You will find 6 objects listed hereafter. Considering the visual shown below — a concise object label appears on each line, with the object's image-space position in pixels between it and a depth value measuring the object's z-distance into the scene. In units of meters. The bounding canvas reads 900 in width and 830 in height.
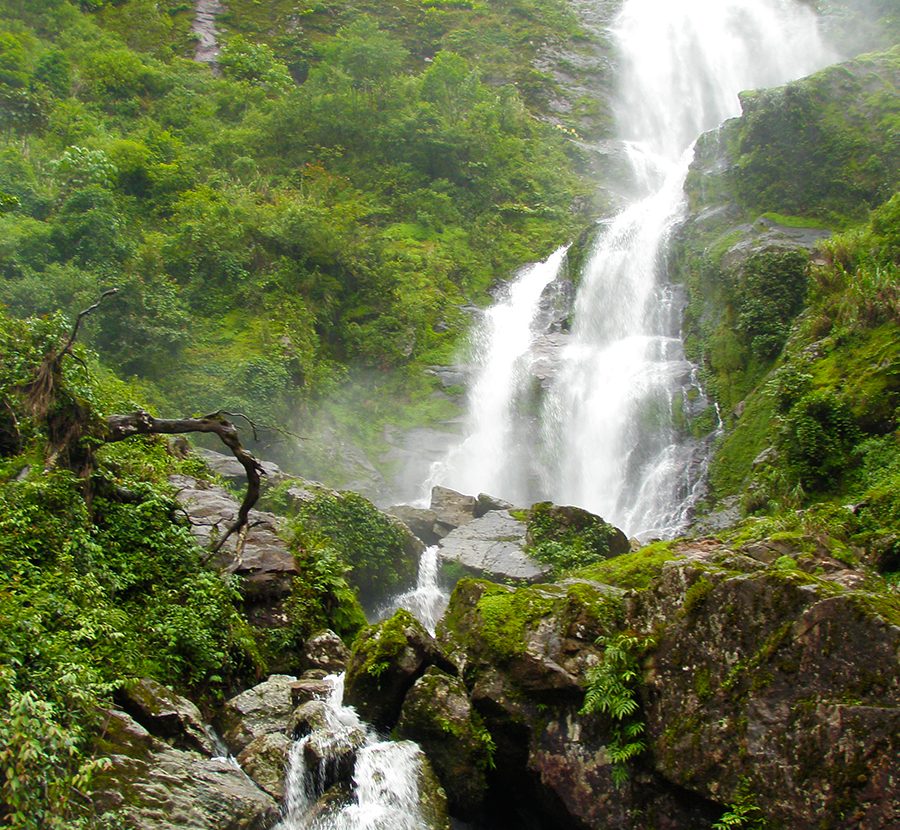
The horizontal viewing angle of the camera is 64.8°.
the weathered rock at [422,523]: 17.72
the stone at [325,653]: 10.61
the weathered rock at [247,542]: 11.08
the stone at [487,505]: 17.72
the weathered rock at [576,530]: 14.54
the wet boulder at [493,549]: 14.12
